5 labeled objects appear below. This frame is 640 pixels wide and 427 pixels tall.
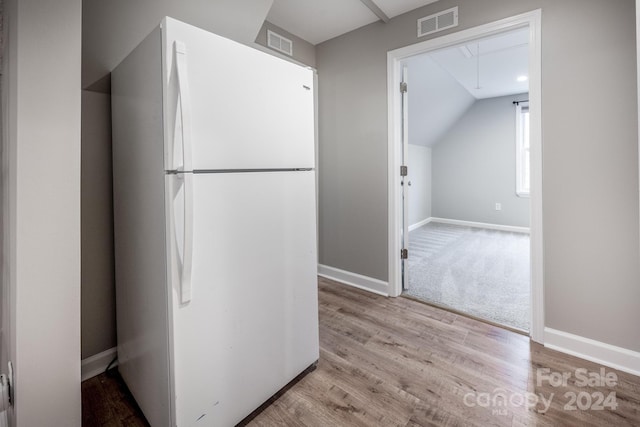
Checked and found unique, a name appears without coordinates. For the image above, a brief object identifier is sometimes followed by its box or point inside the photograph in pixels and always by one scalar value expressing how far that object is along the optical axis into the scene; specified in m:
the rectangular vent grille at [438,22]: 2.29
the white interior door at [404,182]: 2.71
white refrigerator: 1.10
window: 5.46
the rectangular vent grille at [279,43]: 2.66
